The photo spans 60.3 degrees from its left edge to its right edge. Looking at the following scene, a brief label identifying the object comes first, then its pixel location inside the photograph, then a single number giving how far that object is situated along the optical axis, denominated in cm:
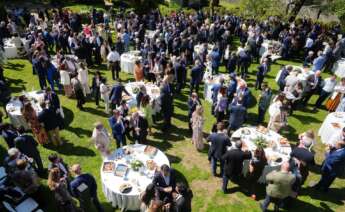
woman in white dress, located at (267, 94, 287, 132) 993
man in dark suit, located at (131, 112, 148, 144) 934
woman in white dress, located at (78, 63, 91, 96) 1234
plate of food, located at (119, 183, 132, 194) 738
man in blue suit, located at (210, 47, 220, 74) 1436
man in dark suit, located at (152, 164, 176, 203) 662
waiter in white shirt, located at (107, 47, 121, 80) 1387
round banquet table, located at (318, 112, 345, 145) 1043
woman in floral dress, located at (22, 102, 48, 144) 929
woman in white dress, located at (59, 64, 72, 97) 1226
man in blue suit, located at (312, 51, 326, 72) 1423
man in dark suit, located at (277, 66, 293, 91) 1295
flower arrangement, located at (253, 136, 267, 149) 895
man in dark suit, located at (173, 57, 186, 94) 1297
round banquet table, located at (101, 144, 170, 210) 736
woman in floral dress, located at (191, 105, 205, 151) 942
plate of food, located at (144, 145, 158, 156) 854
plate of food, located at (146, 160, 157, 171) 797
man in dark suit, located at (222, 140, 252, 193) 767
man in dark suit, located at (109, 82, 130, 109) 1088
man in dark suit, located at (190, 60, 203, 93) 1294
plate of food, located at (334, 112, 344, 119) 1092
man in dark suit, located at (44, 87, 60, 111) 1020
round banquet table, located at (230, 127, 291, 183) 851
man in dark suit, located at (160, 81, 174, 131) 1052
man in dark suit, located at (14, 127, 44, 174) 798
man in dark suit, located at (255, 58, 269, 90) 1317
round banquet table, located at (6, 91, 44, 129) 1045
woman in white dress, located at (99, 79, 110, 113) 1135
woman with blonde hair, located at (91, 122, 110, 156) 831
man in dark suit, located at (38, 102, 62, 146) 916
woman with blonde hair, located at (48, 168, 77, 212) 650
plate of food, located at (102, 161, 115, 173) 794
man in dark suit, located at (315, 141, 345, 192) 795
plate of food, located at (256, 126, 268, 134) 967
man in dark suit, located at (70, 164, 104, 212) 653
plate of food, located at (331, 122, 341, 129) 1041
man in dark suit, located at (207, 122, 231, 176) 820
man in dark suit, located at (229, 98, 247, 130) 990
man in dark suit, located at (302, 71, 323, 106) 1246
